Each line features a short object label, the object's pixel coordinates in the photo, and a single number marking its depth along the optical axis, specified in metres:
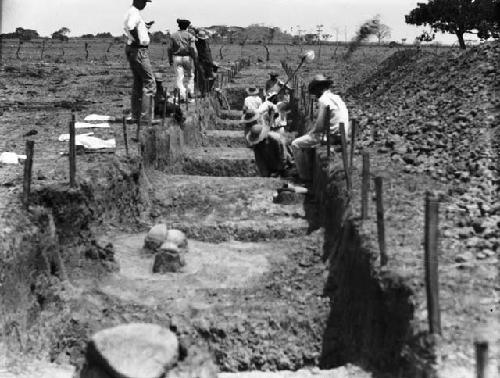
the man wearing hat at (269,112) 11.54
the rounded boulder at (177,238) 7.29
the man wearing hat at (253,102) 12.28
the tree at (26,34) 47.51
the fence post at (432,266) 3.87
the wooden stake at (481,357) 3.22
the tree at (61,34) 51.67
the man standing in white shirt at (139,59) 9.70
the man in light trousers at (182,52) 13.42
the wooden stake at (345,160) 6.84
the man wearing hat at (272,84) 14.04
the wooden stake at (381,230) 4.94
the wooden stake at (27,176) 5.98
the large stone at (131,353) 4.44
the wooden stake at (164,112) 11.09
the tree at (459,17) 25.41
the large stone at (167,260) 6.84
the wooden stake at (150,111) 10.48
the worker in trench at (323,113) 8.75
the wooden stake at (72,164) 6.74
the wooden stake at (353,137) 7.18
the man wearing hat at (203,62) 15.69
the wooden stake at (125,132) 8.44
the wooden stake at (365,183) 5.82
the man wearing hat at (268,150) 10.26
